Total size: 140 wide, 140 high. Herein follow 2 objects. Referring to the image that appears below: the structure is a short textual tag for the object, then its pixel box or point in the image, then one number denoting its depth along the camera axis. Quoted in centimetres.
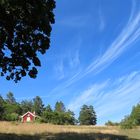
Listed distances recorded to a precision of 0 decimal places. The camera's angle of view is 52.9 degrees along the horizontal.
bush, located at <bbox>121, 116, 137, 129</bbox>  2225
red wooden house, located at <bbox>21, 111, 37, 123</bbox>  4314
